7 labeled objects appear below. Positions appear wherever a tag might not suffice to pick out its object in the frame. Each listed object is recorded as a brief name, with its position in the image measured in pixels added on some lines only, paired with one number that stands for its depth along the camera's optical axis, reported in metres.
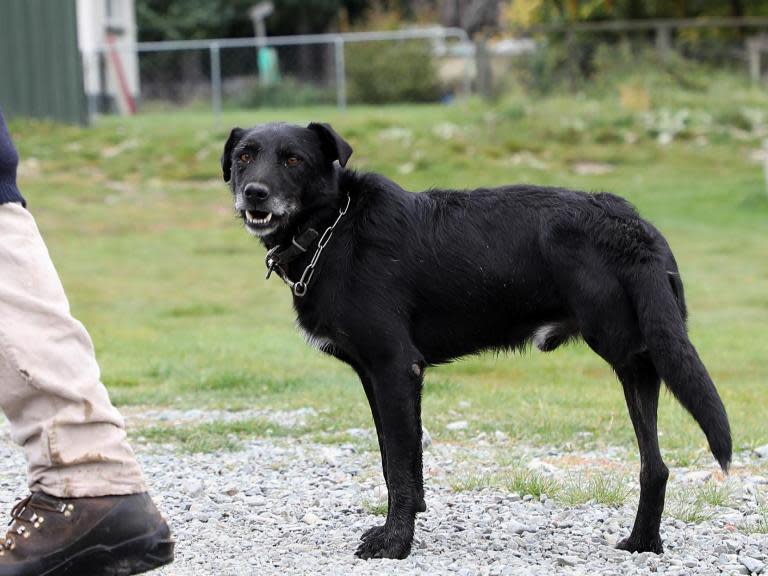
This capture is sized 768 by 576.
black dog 4.20
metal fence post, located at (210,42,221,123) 22.66
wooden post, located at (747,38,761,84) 24.69
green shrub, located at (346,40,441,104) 31.53
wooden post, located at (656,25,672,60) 23.55
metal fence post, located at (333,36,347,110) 22.83
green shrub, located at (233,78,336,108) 30.48
